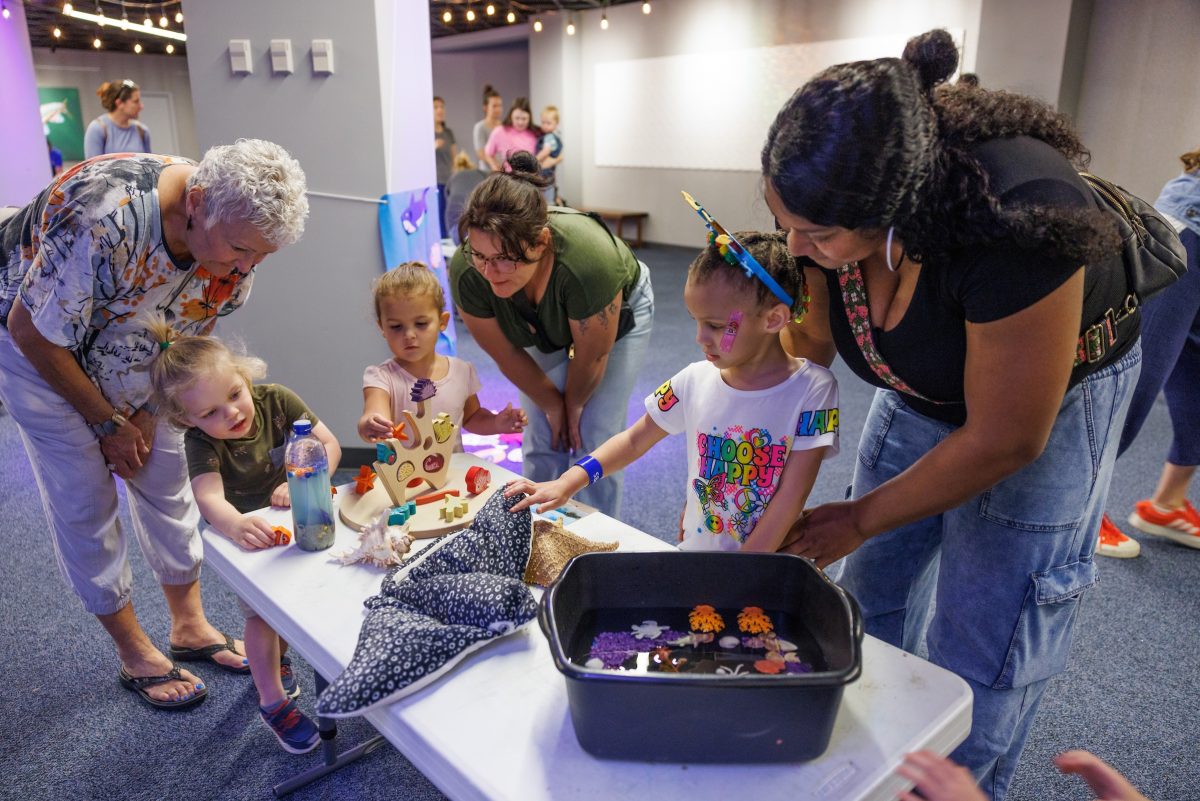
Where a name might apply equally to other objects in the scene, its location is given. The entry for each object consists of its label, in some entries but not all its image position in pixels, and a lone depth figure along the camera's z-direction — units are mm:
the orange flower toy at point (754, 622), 1025
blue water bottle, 1366
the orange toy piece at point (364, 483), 1606
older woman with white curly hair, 1503
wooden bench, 9672
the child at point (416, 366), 1896
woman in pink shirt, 7441
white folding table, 842
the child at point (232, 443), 1647
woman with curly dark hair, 917
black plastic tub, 794
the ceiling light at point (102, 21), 8696
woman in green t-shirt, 1817
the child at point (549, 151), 7641
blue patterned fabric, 979
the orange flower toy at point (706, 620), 1035
